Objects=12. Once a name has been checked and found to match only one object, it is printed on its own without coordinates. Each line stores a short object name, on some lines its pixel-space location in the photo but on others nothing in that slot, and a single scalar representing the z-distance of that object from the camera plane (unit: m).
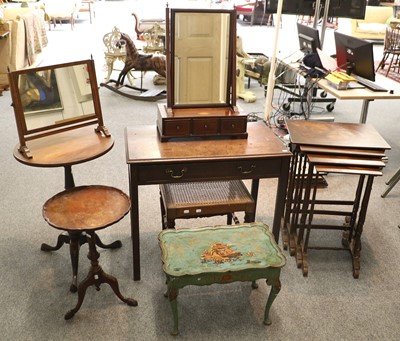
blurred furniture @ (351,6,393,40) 9.24
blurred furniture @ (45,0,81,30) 10.77
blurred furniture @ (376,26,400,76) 6.89
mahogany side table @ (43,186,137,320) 2.04
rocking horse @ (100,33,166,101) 5.52
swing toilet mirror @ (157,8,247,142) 2.29
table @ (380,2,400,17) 10.25
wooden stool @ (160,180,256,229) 2.32
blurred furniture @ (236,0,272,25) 11.79
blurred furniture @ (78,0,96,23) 11.93
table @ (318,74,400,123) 3.36
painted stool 1.94
